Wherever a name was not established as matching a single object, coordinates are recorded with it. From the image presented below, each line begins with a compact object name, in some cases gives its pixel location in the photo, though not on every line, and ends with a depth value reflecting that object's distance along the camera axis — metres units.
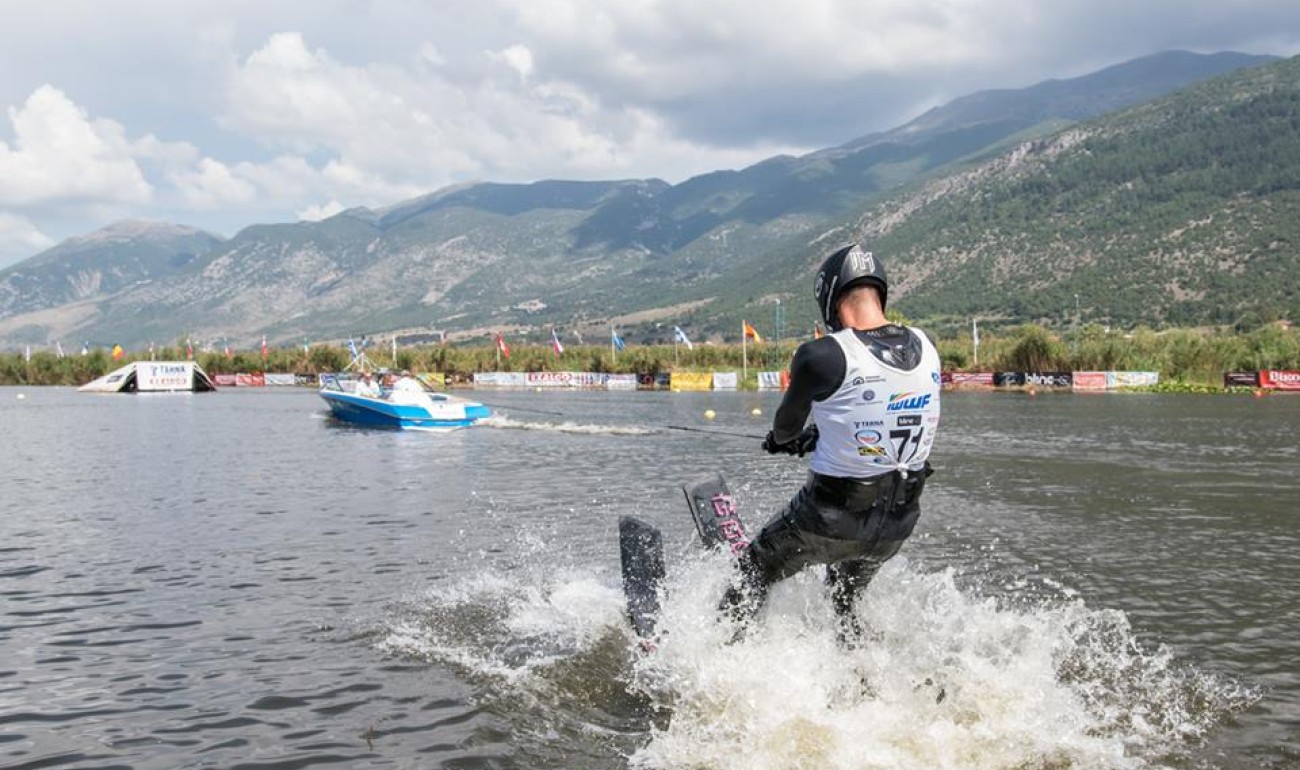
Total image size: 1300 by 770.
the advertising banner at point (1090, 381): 74.06
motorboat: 40.62
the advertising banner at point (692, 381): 91.56
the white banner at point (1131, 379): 73.75
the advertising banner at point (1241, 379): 68.69
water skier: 5.48
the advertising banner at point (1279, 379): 67.75
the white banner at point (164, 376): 91.31
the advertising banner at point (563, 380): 100.12
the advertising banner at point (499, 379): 103.94
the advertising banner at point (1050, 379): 76.56
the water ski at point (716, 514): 7.80
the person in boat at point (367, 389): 43.63
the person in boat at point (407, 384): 42.09
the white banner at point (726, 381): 89.94
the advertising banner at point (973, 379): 80.38
